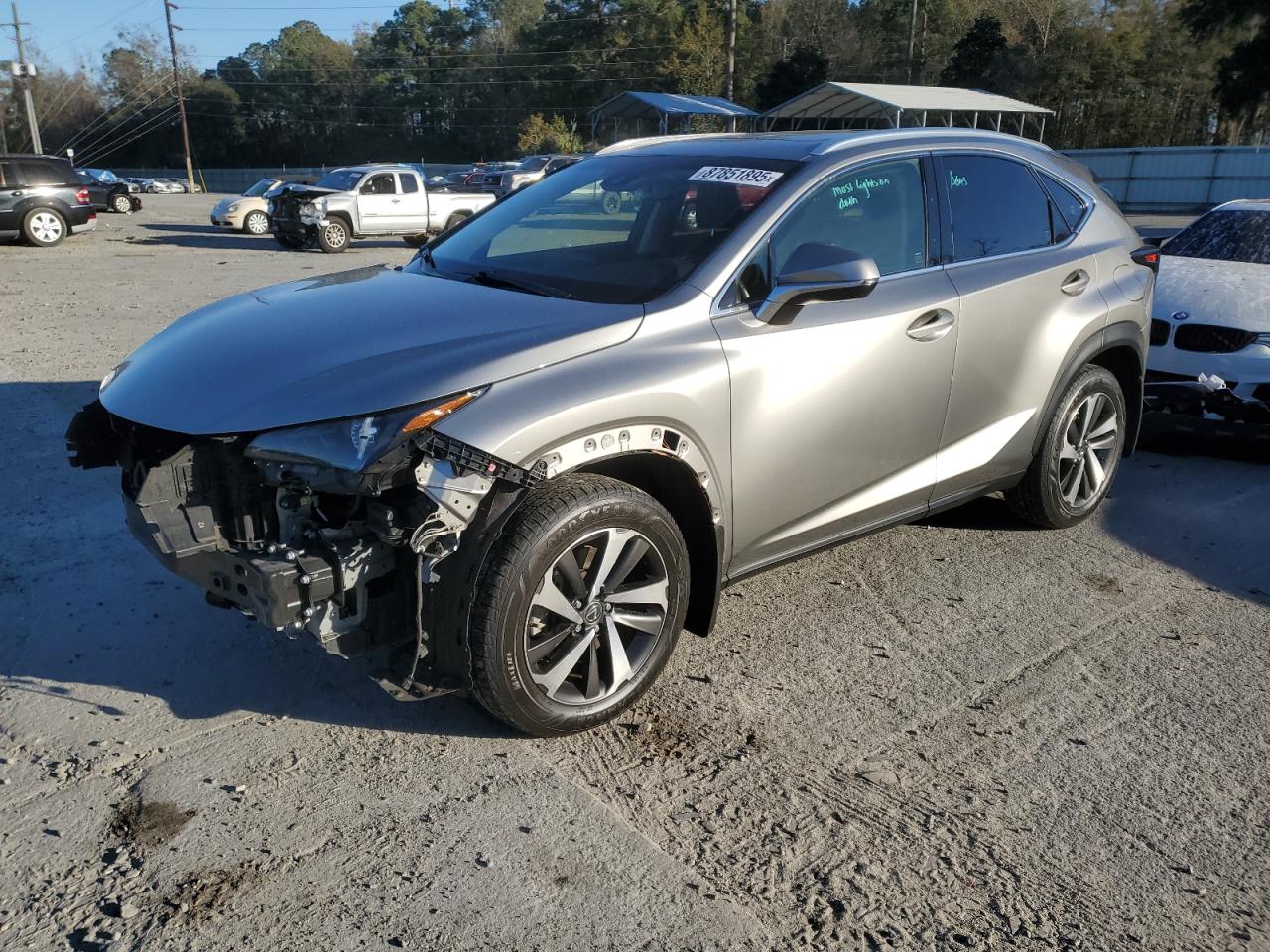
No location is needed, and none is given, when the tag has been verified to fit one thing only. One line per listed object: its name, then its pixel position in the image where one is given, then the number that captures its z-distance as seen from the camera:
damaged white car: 6.20
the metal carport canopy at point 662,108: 40.50
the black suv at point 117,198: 34.16
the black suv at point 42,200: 20.88
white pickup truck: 21.11
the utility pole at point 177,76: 64.82
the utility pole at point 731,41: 47.46
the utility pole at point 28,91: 47.91
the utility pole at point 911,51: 52.97
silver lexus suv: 2.92
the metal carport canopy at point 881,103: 30.84
